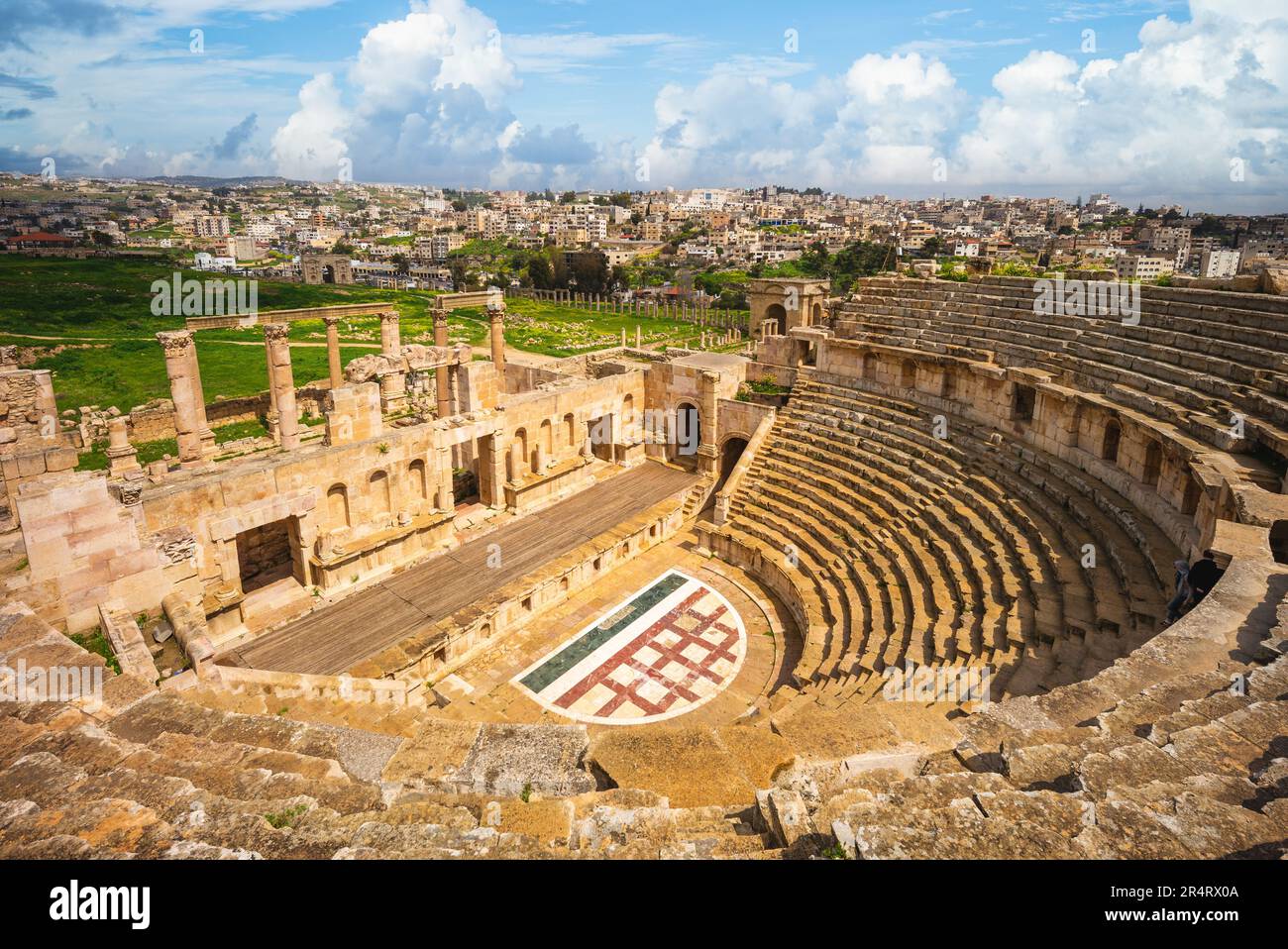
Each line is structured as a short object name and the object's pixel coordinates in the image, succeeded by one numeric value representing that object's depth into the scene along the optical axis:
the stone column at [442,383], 23.19
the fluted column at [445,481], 18.75
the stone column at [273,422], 27.14
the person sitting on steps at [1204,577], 9.14
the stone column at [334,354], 26.64
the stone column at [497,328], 23.80
